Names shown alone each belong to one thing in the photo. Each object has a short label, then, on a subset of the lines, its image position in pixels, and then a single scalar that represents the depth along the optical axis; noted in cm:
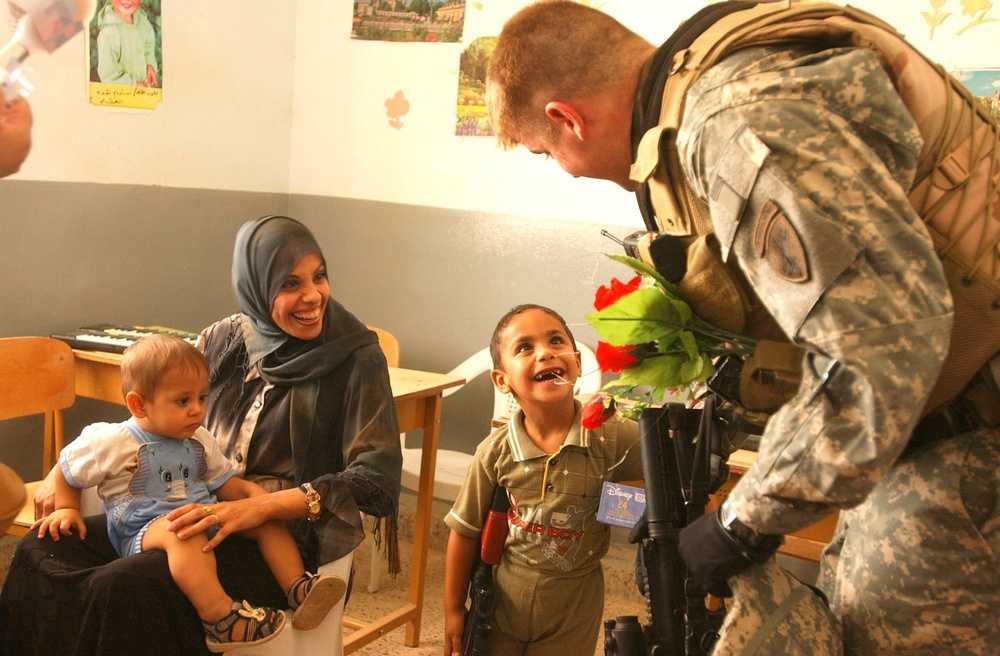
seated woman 196
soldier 112
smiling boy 225
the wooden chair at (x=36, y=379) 284
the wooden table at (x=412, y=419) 298
